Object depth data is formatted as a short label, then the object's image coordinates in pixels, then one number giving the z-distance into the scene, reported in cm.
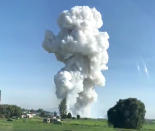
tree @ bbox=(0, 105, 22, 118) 12962
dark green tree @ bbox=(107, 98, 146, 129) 8100
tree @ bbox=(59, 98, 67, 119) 11188
